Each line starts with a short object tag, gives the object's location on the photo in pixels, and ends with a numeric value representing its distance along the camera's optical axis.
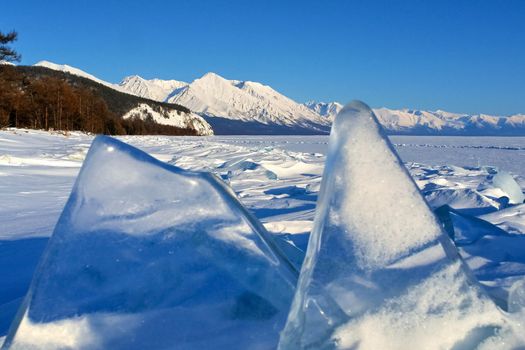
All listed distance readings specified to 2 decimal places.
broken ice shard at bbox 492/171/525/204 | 3.87
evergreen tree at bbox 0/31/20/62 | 23.70
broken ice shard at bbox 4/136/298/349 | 0.90
